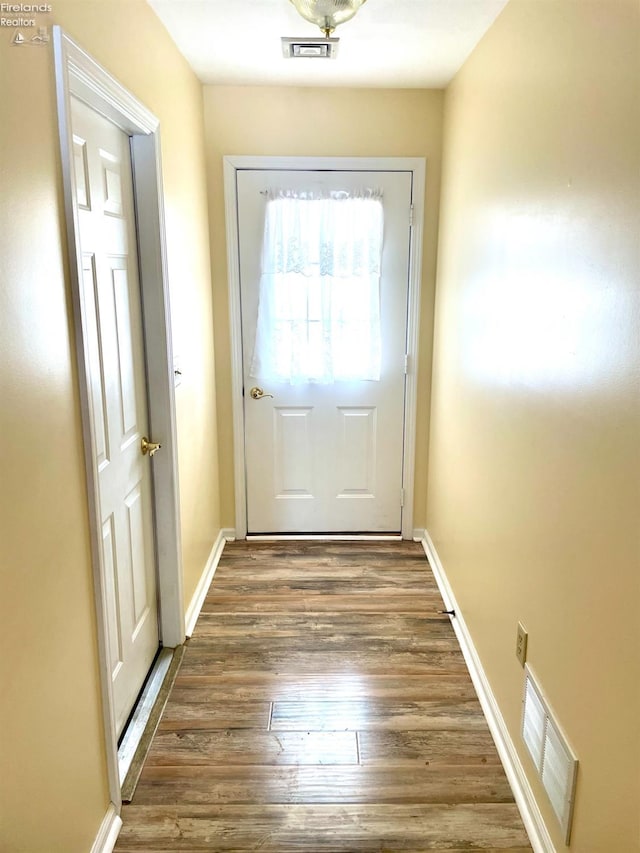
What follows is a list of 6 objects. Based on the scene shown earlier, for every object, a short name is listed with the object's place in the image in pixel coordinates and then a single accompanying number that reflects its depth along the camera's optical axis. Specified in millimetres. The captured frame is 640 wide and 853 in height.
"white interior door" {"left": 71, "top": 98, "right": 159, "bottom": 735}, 1686
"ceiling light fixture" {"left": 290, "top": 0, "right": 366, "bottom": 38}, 1658
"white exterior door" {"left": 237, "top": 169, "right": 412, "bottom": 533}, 3051
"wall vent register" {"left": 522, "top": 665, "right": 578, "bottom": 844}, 1387
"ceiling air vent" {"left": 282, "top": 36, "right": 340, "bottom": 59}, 2293
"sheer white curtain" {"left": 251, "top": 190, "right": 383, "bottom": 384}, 3041
